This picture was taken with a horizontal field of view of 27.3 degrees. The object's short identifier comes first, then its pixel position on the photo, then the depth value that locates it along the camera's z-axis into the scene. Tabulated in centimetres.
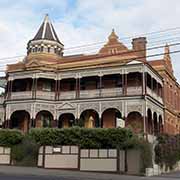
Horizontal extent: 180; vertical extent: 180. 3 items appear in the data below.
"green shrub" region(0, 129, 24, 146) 2709
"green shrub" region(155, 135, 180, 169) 2686
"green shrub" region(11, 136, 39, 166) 2609
